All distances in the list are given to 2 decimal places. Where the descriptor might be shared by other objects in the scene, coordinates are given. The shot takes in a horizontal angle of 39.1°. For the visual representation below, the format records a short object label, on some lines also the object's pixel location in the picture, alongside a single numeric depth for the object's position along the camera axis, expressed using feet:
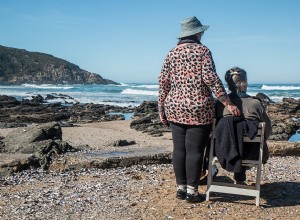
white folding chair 15.72
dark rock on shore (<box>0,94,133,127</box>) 79.36
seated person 15.67
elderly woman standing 15.43
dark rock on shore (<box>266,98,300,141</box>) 53.01
